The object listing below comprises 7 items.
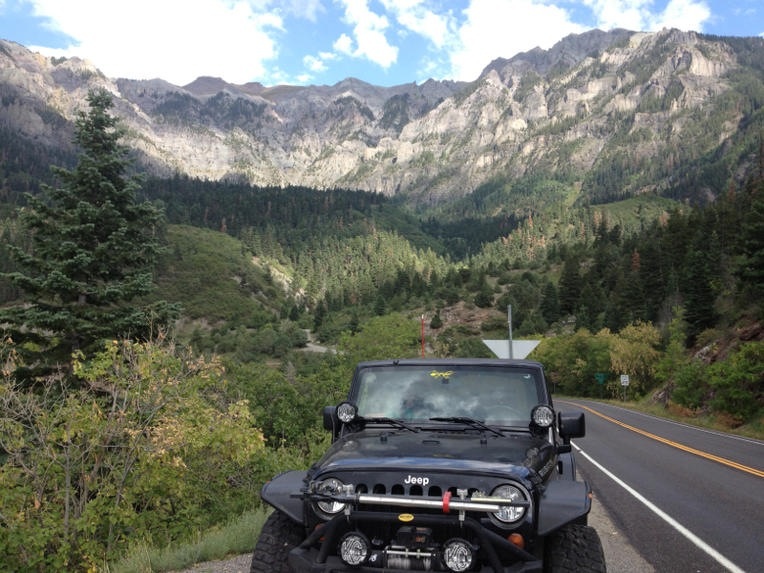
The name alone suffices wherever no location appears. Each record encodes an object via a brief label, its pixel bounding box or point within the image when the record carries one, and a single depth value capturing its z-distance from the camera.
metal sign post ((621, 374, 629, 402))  47.53
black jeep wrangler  3.55
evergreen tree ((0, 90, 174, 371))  18.16
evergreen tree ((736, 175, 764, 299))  33.47
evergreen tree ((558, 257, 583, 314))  112.00
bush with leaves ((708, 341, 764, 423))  25.30
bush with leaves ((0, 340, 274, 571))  7.95
